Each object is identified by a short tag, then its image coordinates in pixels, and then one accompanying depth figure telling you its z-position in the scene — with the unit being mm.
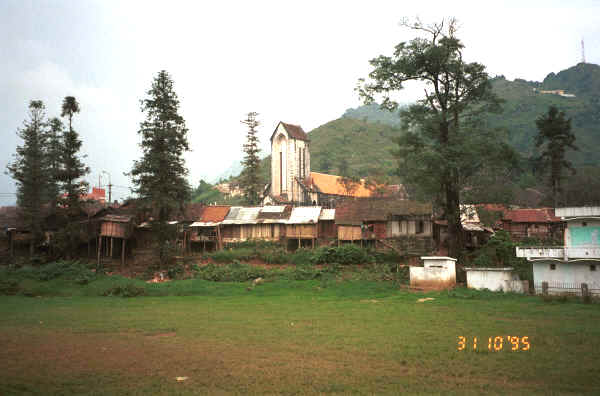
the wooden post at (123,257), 34406
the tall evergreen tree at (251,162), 54062
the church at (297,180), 62969
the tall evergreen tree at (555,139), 43125
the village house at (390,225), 34812
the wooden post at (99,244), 34125
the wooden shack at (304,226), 37250
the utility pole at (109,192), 55794
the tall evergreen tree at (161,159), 32406
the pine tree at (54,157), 36062
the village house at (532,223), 41781
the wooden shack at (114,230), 34938
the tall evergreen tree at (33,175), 36469
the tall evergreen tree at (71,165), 35156
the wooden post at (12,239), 37359
